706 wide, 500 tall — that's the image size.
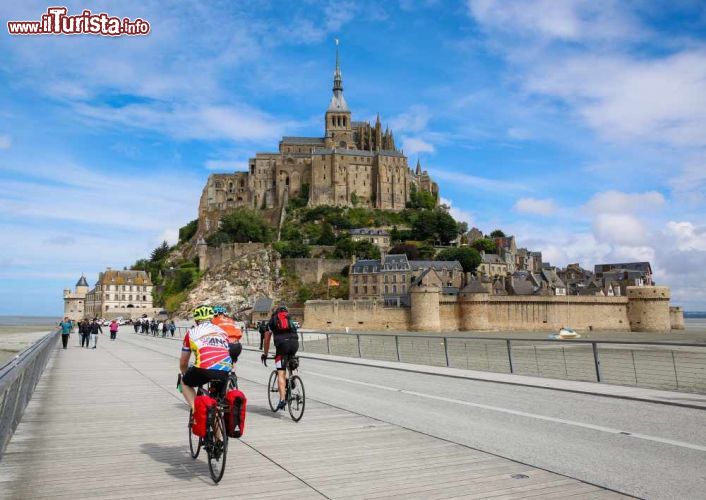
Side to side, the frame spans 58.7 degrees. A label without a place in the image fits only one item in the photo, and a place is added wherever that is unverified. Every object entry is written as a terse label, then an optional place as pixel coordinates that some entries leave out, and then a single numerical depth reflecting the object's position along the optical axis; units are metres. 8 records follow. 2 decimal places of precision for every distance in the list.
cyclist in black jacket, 8.80
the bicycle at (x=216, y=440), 5.34
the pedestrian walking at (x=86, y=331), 30.05
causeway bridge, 5.19
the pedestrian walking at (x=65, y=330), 29.67
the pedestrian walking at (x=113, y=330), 39.56
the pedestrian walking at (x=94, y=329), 29.64
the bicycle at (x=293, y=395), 8.48
